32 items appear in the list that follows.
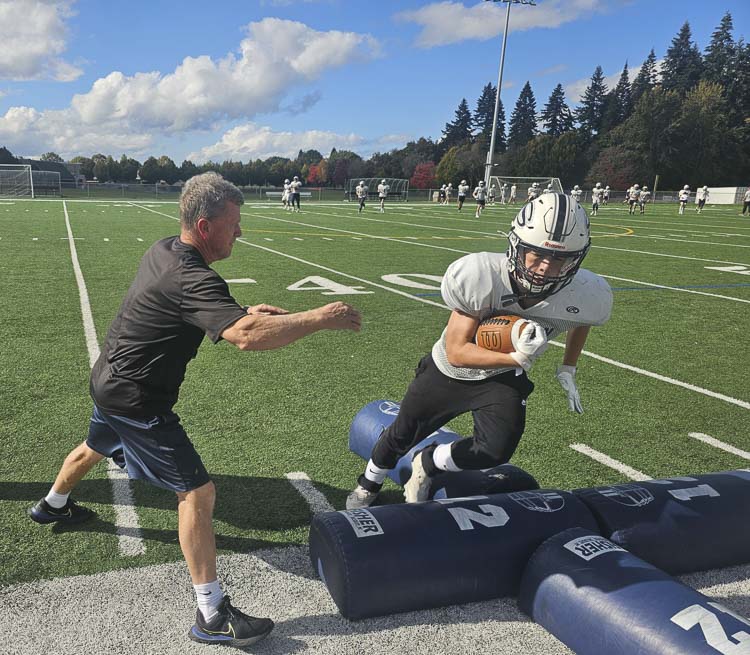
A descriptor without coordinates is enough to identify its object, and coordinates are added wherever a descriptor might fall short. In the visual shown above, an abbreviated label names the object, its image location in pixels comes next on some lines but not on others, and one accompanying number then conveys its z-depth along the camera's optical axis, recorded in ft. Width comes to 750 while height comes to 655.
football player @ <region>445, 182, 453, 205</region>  161.79
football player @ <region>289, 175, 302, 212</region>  109.40
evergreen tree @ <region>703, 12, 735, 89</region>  270.53
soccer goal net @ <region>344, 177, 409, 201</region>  185.16
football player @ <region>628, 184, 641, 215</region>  124.67
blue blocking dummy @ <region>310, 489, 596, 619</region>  8.64
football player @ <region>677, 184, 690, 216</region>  121.60
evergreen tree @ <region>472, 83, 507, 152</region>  377.30
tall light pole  153.77
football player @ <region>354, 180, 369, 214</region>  115.65
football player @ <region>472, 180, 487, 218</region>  107.12
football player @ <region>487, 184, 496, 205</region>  165.07
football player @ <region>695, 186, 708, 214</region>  135.32
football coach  7.93
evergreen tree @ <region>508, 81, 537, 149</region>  363.58
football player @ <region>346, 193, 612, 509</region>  9.30
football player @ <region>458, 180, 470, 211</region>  125.08
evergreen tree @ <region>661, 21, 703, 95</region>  301.43
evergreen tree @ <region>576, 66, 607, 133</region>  328.70
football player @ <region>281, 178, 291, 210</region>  120.98
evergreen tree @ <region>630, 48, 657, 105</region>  331.16
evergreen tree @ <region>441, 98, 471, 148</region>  389.29
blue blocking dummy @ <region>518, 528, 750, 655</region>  7.14
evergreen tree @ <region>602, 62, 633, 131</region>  315.78
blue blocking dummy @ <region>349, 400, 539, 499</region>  11.11
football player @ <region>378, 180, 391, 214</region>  117.73
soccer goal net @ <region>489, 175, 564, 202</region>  160.45
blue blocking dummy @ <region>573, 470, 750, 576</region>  9.78
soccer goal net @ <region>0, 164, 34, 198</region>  133.49
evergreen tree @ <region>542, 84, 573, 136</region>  352.69
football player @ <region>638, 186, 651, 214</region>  127.65
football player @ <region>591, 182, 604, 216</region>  127.75
